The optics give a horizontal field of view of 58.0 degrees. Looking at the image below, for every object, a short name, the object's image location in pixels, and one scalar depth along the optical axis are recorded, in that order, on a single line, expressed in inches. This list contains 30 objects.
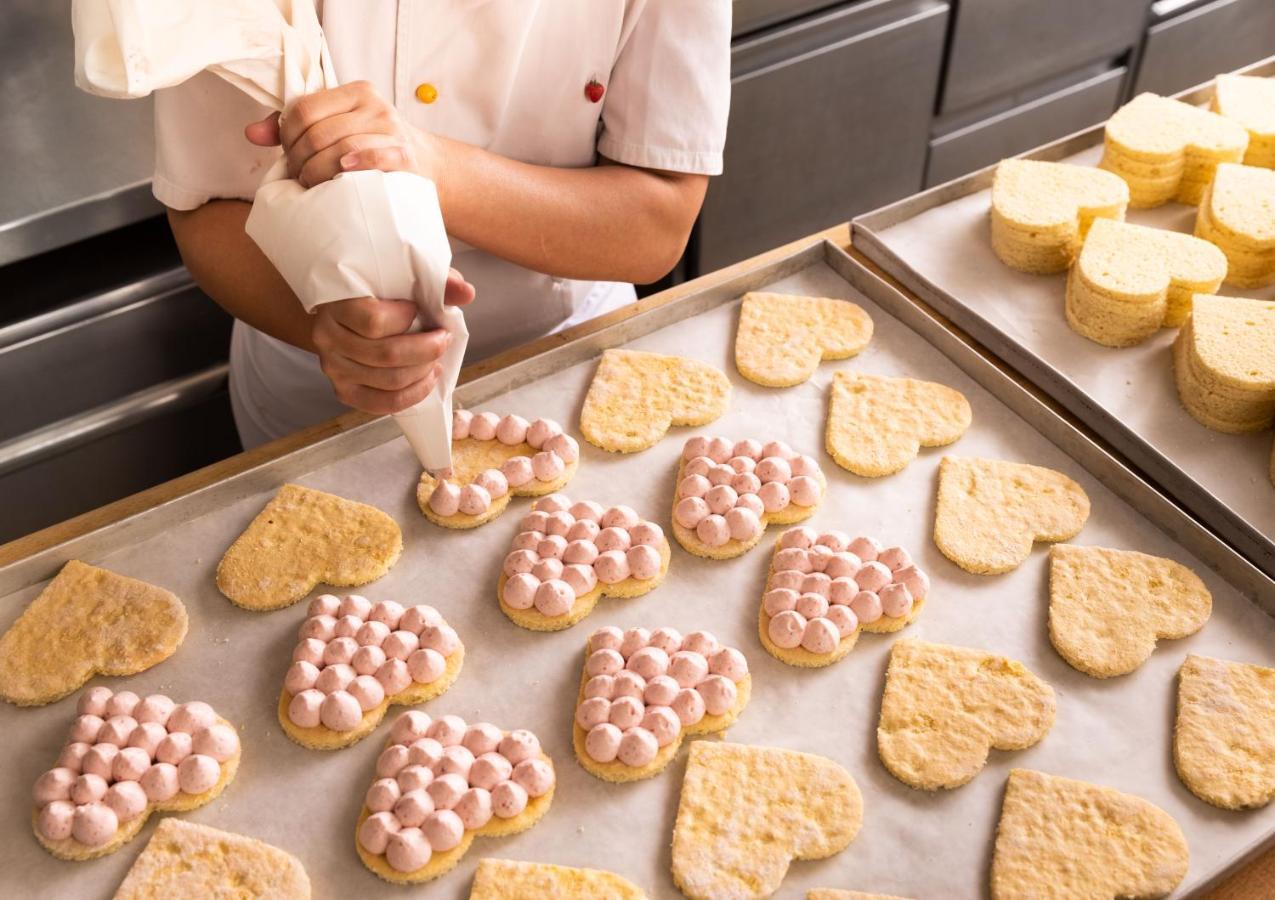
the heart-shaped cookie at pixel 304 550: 47.0
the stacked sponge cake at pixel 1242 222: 60.8
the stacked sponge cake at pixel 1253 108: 68.2
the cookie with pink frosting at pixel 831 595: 45.1
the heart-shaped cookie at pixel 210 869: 38.4
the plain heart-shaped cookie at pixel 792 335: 56.3
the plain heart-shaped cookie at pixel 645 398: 53.5
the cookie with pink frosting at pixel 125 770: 39.6
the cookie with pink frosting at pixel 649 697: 41.8
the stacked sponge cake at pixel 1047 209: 61.7
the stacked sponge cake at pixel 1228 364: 53.0
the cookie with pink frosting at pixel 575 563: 46.3
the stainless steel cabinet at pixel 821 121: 92.0
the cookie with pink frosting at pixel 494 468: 49.9
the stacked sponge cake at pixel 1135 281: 57.7
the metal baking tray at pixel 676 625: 39.8
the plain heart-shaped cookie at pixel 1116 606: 44.9
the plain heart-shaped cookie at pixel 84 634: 43.9
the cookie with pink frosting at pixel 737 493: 49.1
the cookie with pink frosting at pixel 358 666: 42.5
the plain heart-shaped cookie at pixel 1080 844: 38.2
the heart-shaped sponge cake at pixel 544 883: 38.3
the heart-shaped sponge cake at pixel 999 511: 48.8
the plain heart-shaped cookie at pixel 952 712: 41.6
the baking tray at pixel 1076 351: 51.2
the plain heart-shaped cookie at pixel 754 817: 38.9
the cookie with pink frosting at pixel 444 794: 39.1
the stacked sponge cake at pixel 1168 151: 65.7
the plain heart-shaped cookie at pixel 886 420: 52.5
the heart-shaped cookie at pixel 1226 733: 40.6
